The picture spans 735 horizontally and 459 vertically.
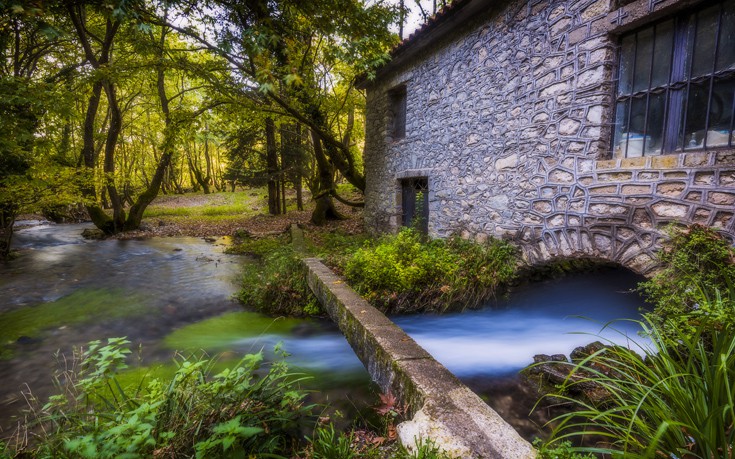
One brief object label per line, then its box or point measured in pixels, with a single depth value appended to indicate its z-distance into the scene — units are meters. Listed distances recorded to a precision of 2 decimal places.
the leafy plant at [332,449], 1.73
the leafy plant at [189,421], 1.46
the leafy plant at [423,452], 1.50
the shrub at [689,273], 2.71
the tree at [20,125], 4.31
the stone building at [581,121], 3.16
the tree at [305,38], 4.47
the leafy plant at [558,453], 1.46
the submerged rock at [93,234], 11.55
